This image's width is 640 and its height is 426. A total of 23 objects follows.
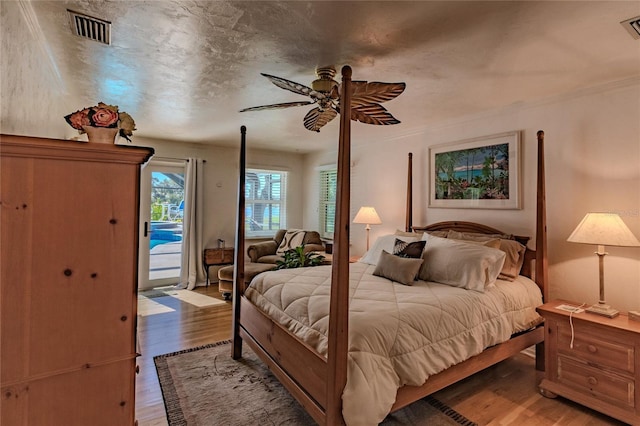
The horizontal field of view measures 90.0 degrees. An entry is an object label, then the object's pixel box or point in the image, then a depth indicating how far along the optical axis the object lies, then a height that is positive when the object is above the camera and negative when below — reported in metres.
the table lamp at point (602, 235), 2.19 -0.11
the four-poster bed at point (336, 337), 1.57 -0.79
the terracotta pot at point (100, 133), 1.19 +0.30
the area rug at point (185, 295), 4.48 -1.22
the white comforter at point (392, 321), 1.62 -0.67
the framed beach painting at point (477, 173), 3.24 +0.50
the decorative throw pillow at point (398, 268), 2.67 -0.44
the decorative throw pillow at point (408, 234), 3.59 -0.19
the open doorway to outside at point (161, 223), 5.07 -0.15
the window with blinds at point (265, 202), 6.15 +0.27
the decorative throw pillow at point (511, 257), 2.82 -0.34
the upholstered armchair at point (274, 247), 5.10 -0.52
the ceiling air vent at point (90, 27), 1.77 +1.08
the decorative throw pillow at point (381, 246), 3.42 -0.32
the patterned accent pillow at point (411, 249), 2.98 -0.31
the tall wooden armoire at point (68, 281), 0.94 -0.21
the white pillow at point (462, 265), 2.53 -0.39
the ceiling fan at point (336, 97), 2.03 +0.83
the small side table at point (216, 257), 5.40 -0.72
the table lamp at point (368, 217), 4.30 +0.00
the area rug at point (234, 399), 2.05 -1.30
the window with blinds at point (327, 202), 5.90 +0.27
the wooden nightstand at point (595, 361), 2.03 -0.97
